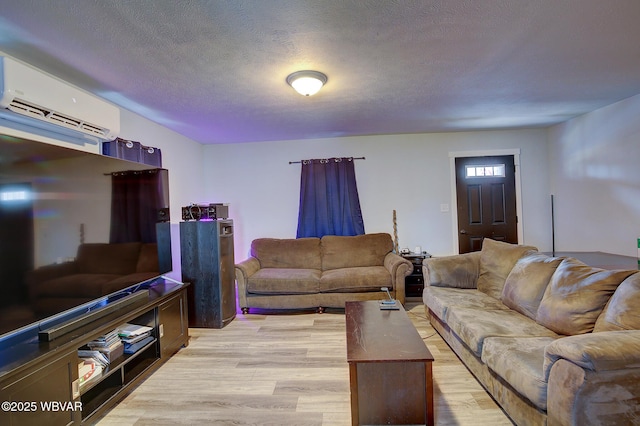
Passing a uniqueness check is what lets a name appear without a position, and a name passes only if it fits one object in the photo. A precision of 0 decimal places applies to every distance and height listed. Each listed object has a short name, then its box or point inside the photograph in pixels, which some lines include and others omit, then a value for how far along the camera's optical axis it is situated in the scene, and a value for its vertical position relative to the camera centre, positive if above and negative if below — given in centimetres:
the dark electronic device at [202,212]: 344 +5
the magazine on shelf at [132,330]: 218 -86
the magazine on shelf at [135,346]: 215 -96
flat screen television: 152 +4
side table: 409 -102
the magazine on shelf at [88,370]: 175 -92
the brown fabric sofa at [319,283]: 360 -87
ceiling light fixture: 234 +107
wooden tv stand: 137 -84
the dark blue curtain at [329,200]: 452 +17
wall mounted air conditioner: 181 +81
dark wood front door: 446 +9
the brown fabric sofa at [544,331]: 124 -77
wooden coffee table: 158 -97
